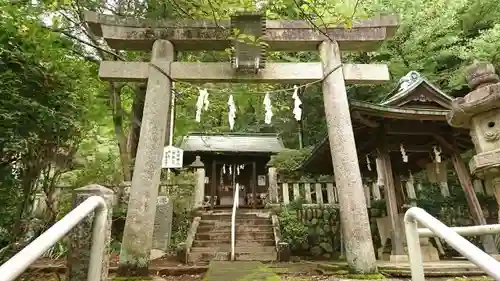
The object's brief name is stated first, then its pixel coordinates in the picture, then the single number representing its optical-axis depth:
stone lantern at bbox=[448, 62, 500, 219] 3.84
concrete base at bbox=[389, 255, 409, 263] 7.23
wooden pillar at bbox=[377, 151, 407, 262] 7.40
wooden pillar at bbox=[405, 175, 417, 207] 9.85
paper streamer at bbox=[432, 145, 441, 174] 8.23
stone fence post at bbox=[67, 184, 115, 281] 2.68
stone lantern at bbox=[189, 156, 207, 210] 10.73
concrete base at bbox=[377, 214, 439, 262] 7.90
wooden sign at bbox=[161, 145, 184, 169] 9.70
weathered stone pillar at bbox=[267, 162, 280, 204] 11.31
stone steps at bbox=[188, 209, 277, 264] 8.30
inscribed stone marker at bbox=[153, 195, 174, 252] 8.91
